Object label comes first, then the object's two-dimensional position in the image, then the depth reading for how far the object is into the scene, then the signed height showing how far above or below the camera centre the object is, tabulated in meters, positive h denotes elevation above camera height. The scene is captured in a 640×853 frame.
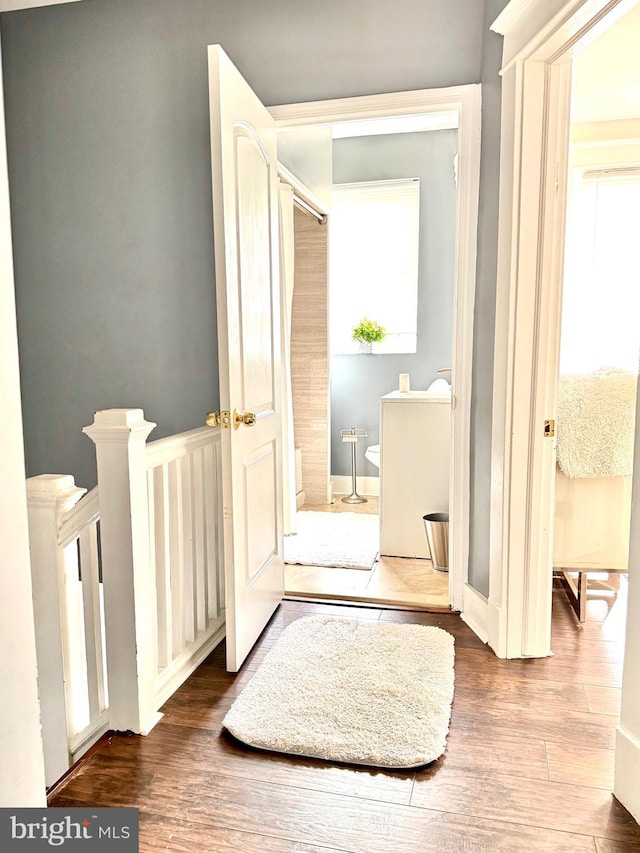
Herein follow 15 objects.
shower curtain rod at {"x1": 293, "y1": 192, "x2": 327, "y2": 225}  4.05 +0.99
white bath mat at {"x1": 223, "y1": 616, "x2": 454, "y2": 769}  1.84 -1.18
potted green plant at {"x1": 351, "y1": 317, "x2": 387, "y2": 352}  4.90 +0.14
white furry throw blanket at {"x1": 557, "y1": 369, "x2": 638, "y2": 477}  2.64 -0.32
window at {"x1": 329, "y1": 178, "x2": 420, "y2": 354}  4.92 +0.73
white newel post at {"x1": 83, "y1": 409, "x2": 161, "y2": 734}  1.84 -0.66
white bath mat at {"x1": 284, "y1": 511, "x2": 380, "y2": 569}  3.53 -1.21
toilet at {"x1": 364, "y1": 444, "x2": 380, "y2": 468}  4.60 -0.80
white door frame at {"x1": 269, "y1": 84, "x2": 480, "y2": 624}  2.57 +0.47
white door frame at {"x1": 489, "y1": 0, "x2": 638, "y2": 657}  2.15 +0.11
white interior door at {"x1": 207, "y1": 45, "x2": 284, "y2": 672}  2.09 +0.03
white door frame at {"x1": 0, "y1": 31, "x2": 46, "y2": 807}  0.83 -0.35
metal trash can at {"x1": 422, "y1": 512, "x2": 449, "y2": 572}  3.31 -1.04
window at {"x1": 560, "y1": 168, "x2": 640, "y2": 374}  3.90 +0.49
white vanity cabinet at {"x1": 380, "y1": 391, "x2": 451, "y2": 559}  3.47 -0.66
